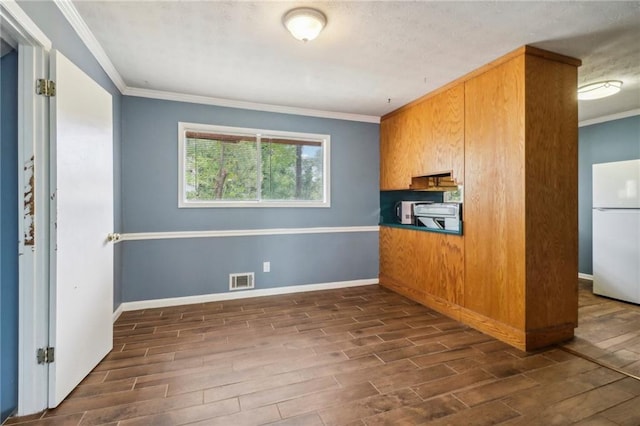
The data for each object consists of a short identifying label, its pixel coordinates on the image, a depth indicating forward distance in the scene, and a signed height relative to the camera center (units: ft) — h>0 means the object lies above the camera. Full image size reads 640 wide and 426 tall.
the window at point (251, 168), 11.67 +1.88
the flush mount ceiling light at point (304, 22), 6.21 +4.11
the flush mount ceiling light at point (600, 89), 9.89 +4.19
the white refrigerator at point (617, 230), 11.35 -0.74
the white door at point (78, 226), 5.52 -0.29
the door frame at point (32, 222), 5.20 -0.17
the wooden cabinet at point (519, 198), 7.82 +0.40
